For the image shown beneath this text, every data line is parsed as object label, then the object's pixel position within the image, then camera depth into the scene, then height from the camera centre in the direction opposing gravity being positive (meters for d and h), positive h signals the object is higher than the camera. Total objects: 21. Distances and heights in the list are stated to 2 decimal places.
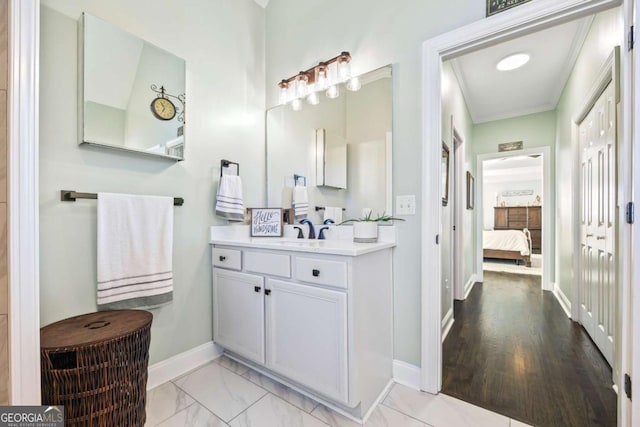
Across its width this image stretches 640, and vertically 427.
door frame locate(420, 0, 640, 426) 1.43 +0.32
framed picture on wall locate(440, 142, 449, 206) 2.60 +0.37
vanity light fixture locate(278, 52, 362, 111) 1.90 +0.98
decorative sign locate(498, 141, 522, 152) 4.17 +1.02
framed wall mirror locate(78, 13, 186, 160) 1.41 +0.69
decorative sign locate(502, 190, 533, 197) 8.63 +0.63
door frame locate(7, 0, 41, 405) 0.96 +0.01
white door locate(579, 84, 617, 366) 1.85 -0.09
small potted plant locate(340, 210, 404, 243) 1.67 -0.11
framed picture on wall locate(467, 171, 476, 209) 4.01 +0.34
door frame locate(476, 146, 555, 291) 3.85 +0.02
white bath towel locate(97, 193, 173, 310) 1.45 -0.21
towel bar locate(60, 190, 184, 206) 1.35 +0.09
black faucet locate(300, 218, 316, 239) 2.03 -0.13
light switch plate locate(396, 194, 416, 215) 1.65 +0.05
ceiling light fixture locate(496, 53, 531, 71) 2.76 +1.56
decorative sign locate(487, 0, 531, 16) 1.34 +1.03
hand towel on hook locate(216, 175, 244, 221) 1.94 +0.11
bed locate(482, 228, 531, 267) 5.64 -0.69
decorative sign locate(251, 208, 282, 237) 2.12 -0.07
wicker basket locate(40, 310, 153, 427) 1.04 -0.61
